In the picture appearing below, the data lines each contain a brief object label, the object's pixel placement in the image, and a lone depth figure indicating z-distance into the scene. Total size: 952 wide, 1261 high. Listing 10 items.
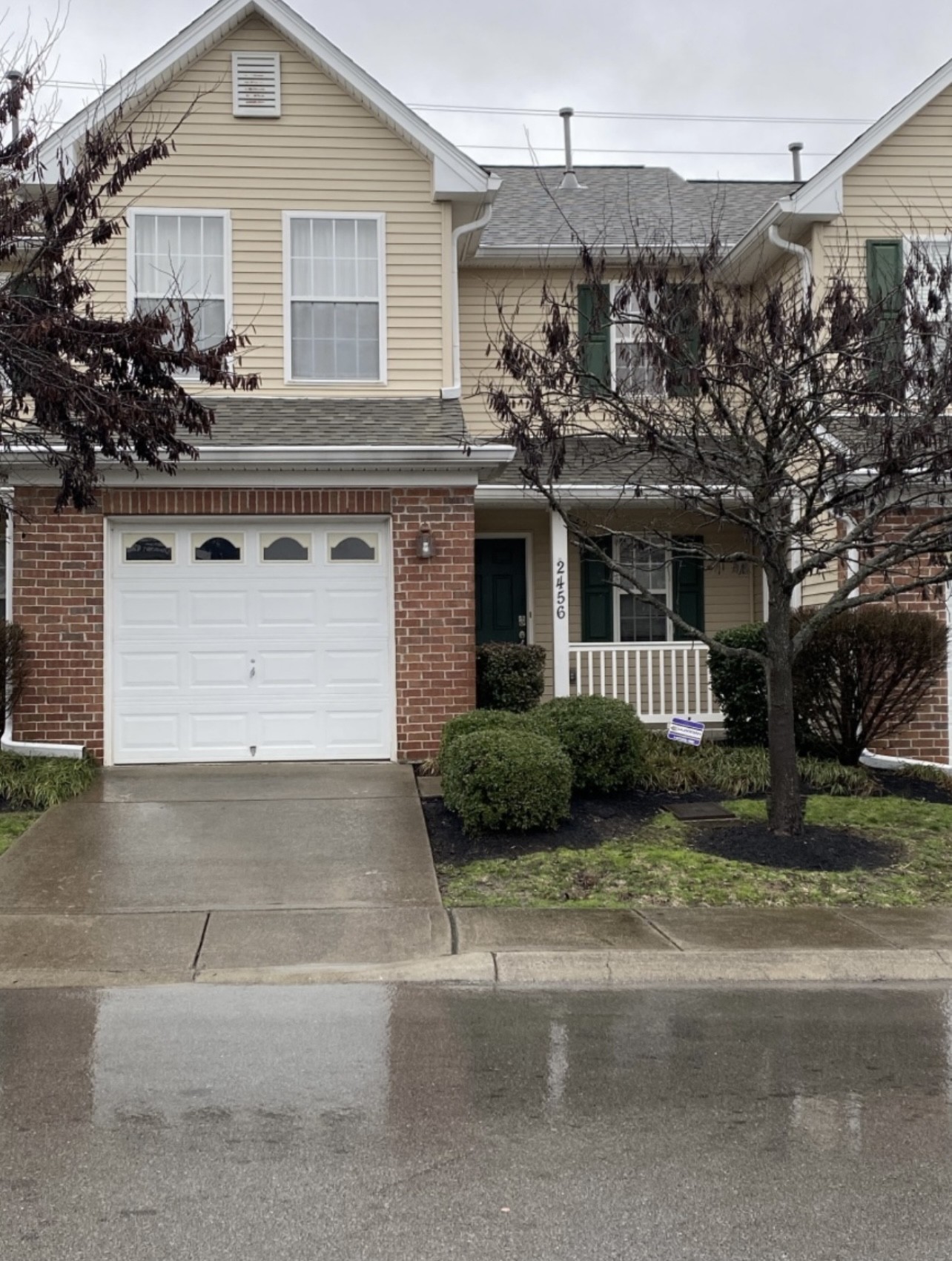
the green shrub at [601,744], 9.77
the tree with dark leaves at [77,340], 7.57
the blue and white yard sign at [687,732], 10.50
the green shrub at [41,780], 9.62
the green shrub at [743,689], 11.50
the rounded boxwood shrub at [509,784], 8.48
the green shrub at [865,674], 10.61
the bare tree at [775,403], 7.80
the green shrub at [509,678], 11.73
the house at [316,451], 11.12
